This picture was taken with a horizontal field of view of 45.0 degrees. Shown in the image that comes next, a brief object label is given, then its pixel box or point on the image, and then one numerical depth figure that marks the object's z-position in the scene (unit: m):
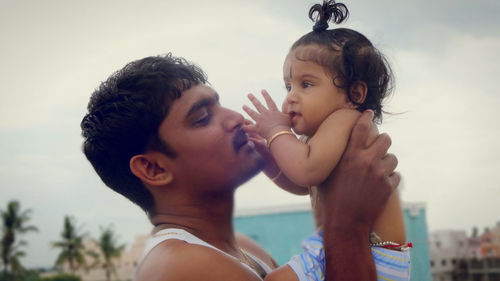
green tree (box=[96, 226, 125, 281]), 54.66
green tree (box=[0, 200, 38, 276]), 45.88
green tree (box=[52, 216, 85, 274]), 52.62
